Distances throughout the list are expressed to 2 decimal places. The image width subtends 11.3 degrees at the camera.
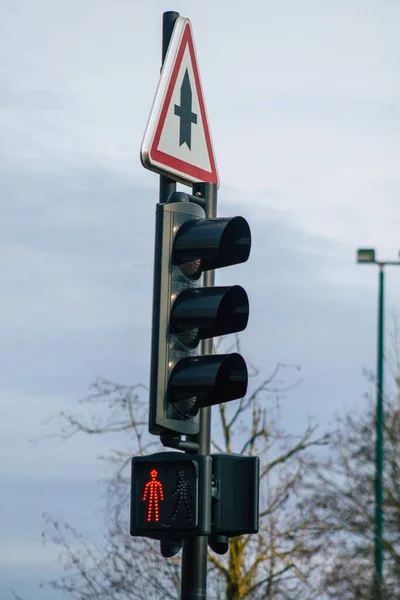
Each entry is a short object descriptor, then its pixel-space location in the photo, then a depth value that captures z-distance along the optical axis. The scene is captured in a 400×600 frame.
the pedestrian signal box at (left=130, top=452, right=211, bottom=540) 8.72
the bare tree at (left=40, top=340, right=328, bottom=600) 30.51
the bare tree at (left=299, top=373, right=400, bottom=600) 35.43
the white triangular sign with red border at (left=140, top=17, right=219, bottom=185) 9.76
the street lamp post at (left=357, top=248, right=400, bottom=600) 33.80
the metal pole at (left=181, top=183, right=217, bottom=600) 9.00
